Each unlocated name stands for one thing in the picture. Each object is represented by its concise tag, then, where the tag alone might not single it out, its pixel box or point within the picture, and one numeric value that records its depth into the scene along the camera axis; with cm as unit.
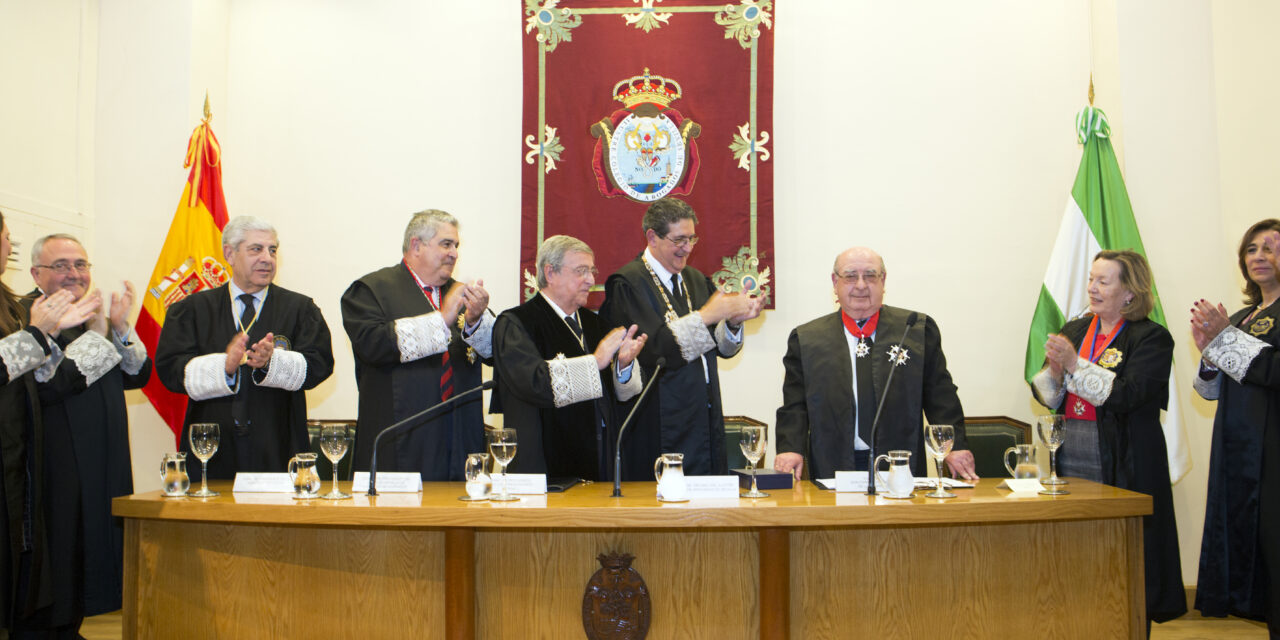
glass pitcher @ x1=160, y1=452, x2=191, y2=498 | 288
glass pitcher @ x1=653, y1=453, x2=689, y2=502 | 266
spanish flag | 498
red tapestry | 530
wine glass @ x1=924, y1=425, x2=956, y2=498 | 279
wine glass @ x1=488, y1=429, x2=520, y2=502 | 276
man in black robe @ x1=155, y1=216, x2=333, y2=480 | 351
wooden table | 264
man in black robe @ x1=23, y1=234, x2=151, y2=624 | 358
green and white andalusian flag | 485
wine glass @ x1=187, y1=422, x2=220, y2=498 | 290
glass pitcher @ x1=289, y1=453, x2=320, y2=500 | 281
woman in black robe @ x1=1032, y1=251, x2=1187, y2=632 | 359
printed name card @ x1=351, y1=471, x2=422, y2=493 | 291
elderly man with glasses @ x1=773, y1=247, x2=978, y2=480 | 354
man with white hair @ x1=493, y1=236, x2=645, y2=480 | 338
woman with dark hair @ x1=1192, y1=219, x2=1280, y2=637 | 361
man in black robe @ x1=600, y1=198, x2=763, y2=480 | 347
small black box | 286
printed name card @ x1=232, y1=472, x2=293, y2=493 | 296
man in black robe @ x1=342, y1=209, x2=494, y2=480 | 347
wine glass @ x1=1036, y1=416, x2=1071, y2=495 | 288
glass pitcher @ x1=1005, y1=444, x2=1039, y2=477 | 293
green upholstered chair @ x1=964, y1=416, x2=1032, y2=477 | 471
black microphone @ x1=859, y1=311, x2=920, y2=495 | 281
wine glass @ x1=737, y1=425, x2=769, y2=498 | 285
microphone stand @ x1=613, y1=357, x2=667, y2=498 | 279
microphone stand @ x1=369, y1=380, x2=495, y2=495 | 290
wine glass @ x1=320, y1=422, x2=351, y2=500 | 286
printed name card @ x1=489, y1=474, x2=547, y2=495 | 285
